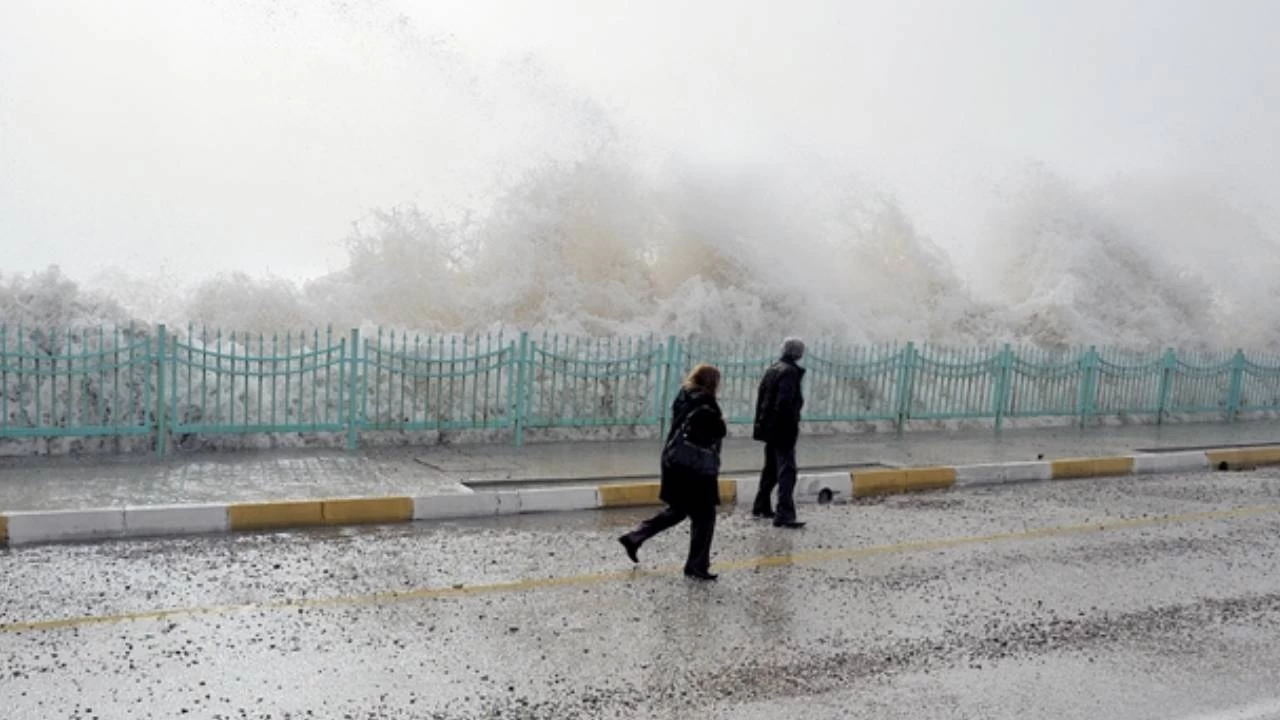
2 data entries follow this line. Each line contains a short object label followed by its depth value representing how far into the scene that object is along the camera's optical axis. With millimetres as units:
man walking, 9352
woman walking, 7477
